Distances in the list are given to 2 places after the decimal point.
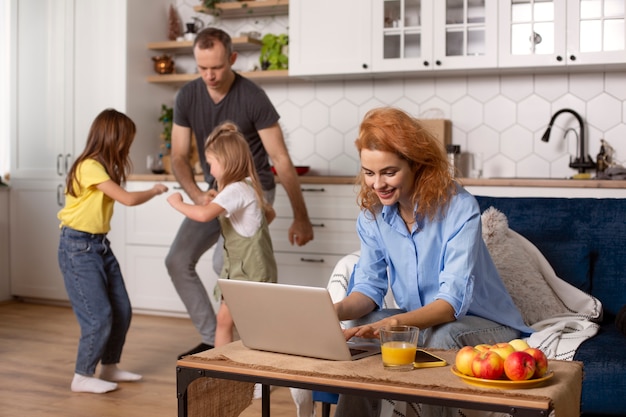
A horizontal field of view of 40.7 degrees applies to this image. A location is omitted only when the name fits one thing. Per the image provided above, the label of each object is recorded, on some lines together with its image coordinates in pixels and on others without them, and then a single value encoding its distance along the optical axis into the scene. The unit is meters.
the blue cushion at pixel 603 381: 2.31
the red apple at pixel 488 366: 1.60
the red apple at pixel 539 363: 1.62
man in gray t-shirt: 3.69
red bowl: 4.80
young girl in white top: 3.30
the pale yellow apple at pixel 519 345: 1.69
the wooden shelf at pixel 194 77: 4.96
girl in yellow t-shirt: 3.39
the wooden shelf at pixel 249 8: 5.01
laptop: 1.74
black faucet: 4.47
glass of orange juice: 1.71
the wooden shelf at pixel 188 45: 5.04
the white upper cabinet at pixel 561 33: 4.23
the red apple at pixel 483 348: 1.66
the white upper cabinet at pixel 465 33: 4.43
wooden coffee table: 1.53
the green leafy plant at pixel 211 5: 5.14
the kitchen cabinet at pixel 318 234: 4.53
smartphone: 1.74
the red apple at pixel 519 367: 1.58
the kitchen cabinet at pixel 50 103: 5.21
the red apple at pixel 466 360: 1.64
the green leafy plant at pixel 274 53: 5.03
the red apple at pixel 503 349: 1.64
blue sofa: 2.89
